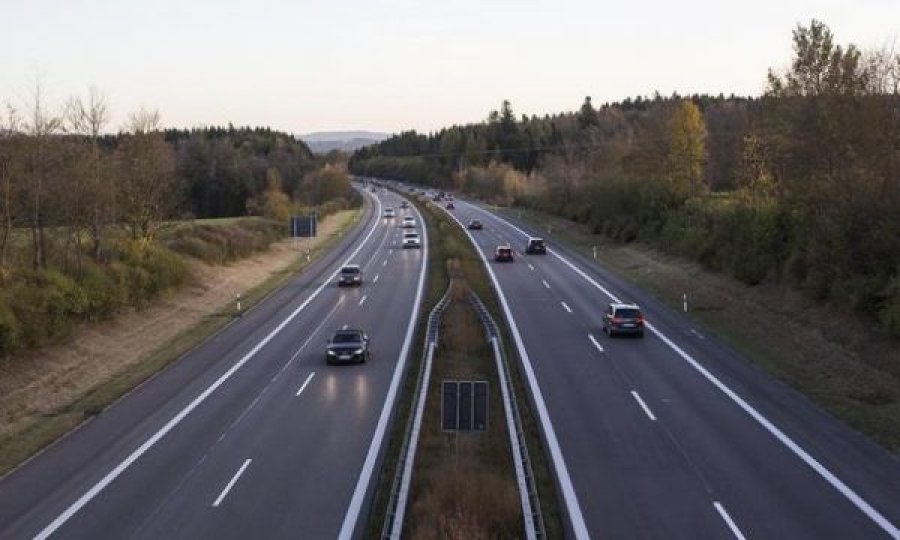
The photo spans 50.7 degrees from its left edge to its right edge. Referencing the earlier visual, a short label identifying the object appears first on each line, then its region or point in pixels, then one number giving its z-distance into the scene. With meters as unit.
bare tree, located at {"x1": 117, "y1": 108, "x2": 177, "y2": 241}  51.06
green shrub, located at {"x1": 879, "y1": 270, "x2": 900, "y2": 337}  28.03
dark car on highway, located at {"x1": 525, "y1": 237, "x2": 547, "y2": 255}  68.56
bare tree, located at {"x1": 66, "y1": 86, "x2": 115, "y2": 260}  43.45
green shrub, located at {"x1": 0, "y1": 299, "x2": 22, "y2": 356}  28.53
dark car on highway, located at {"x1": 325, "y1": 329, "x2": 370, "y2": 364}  30.69
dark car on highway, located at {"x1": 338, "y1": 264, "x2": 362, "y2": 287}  53.19
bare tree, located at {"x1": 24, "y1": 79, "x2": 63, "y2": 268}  37.25
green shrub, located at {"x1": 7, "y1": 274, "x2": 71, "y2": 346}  30.33
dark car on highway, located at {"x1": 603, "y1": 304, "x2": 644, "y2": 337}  34.34
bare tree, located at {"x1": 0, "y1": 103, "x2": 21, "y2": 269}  34.88
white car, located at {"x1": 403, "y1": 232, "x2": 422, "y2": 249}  78.12
